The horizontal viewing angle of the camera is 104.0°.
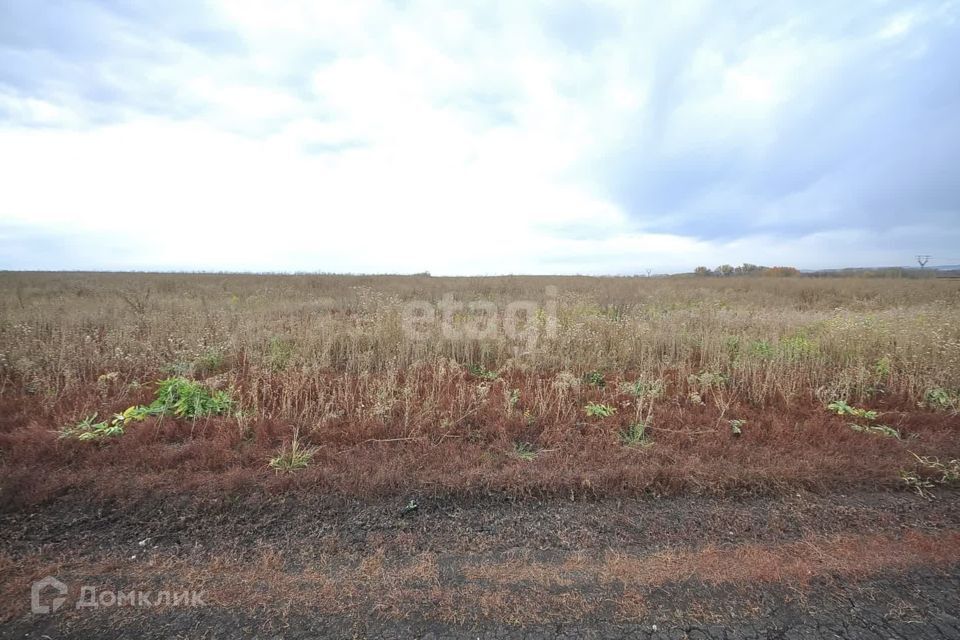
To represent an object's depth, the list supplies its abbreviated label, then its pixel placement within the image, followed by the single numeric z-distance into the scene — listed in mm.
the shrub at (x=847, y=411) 4516
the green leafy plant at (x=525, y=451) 3631
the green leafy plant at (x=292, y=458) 3385
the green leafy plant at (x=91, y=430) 3688
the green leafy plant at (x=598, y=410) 4527
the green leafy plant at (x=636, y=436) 3907
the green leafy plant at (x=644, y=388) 5015
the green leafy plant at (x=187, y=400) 4312
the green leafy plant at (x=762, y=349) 6422
